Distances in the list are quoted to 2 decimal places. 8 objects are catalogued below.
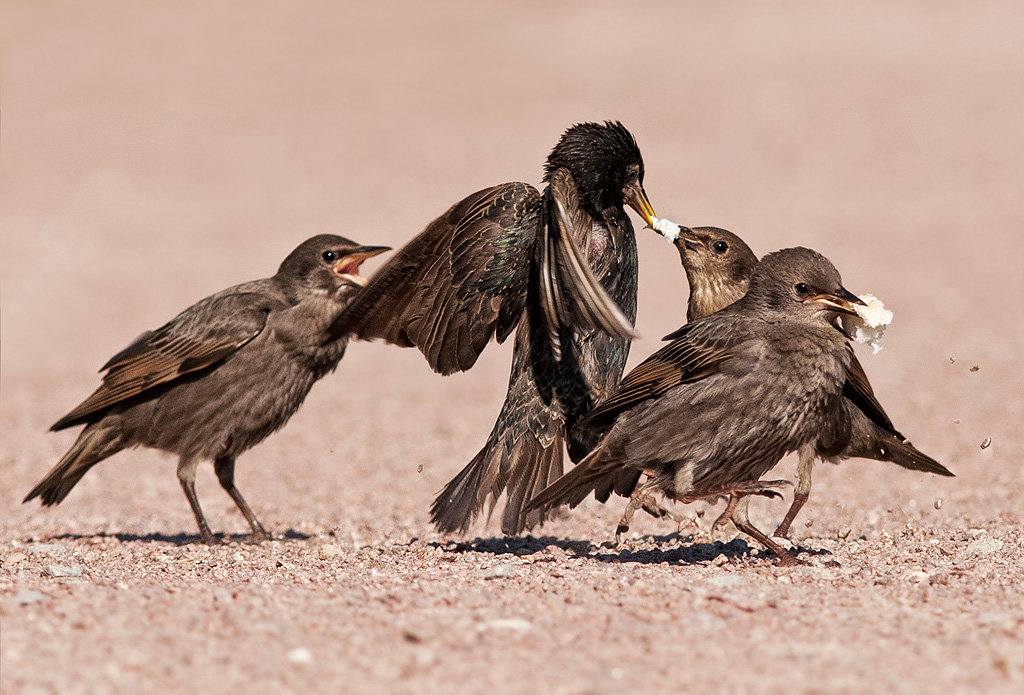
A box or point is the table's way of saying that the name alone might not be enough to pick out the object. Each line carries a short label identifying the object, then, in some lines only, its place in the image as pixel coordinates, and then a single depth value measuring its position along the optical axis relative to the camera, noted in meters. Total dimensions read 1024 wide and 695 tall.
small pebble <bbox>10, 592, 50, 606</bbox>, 10.73
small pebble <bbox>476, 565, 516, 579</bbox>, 12.60
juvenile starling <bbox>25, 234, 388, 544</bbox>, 16.94
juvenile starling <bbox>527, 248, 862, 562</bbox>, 12.84
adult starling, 14.73
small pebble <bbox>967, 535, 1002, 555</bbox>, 13.84
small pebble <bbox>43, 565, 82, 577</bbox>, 12.83
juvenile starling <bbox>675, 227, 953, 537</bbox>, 14.81
